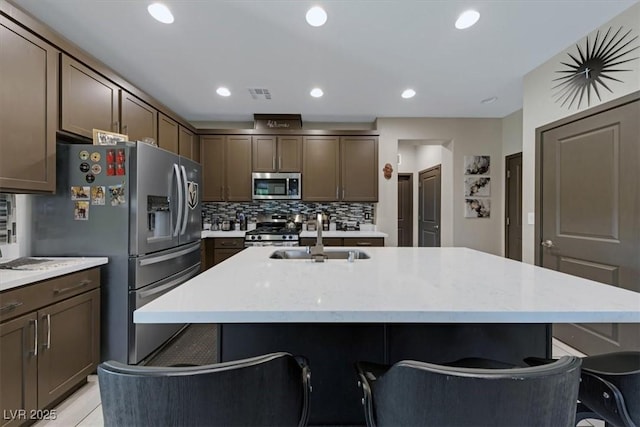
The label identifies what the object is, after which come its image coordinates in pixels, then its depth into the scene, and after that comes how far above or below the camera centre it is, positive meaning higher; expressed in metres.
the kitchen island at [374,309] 0.88 -0.30
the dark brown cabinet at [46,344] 1.43 -0.77
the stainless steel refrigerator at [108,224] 2.09 -0.09
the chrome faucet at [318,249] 1.77 -0.25
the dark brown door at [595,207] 2.05 +0.07
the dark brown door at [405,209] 6.41 +0.11
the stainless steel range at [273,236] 3.88 -0.32
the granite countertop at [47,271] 1.44 -0.35
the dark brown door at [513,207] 4.00 +0.11
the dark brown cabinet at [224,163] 4.28 +0.75
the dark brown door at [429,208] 5.00 +0.12
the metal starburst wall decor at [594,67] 2.10 +1.21
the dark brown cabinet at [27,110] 1.67 +0.64
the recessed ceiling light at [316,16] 2.02 +1.45
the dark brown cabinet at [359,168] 4.32 +0.70
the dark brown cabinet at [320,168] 4.31 +0.69
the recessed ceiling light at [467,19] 2.06 +1.47
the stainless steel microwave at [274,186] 4.27 +0.41
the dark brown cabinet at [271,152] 4.29 +0.92
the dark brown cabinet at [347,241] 3.98 -0.39
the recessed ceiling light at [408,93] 3.43 +1.49
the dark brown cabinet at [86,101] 2.08 +0.91
